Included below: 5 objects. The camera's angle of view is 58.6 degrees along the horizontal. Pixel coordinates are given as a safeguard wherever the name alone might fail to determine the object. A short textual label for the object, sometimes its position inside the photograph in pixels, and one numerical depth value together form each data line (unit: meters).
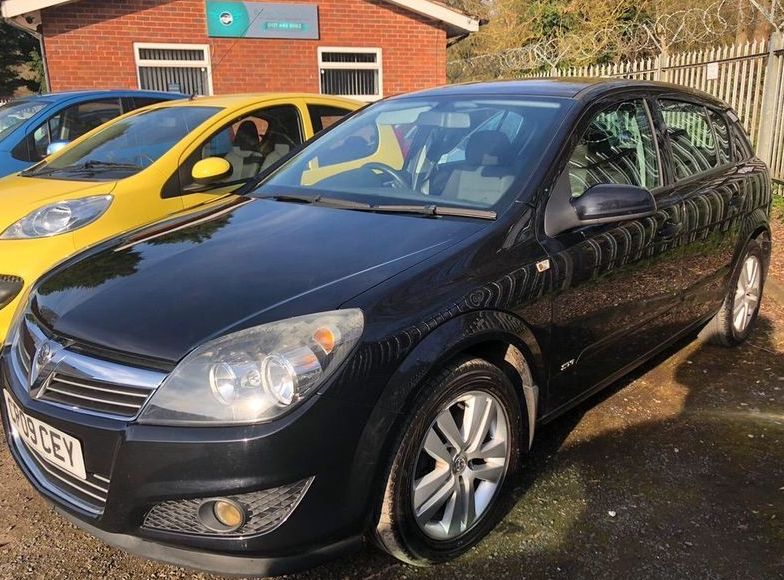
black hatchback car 1.97
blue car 6.50
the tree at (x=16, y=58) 34.97
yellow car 3.86
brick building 12.64
